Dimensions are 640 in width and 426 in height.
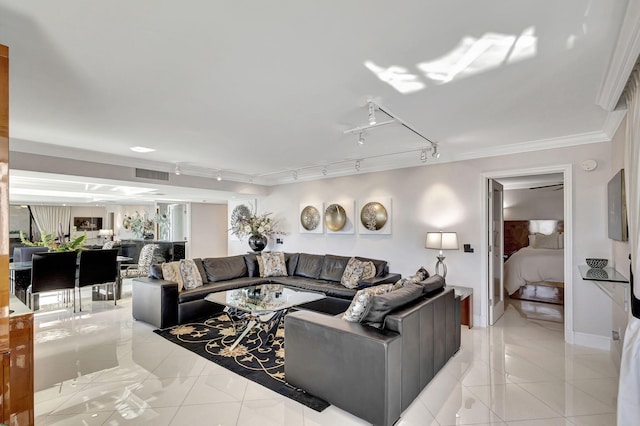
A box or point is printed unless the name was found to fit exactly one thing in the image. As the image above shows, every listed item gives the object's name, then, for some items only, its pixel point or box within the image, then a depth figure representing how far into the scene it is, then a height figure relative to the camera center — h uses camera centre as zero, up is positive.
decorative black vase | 6.73 -0.55
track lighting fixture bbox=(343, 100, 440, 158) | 2.74 +0.97
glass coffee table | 3.57 -1.03
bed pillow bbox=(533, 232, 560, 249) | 7.22 -0.59
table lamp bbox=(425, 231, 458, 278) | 4.36 -0.36
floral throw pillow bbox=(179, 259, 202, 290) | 4.70 -0.88
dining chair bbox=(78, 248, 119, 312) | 5.30 -0.89
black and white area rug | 2.73 -1.49
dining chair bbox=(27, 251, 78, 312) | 4.70 -0.86
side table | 4.31 -1.27
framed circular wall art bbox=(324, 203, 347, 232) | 5.89 -0.01
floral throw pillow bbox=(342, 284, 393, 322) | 2.49 -0.72
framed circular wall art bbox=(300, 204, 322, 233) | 6.35 -0.05
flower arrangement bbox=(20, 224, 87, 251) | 5.47 -0.48
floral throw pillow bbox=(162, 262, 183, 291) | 4.54 -0.82
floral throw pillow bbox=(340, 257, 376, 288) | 4.84 -0.88
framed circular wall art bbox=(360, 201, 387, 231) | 5.39 +0.01
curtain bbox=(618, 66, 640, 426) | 1.67 -0.44
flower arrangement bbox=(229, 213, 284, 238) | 6.74 -0.20
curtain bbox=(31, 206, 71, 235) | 11.41 -0.03
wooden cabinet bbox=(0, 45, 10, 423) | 1.50 -0.03
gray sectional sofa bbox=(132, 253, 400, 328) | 4.29 -1.08
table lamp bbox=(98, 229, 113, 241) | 11.80 -0.64
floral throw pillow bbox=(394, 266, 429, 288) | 3.03 -0.63
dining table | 5.09 -1.04
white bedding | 5.52 -0.94
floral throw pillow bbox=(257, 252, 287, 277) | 5.81 -0.91
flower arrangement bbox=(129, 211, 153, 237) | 9.91 -0.29
